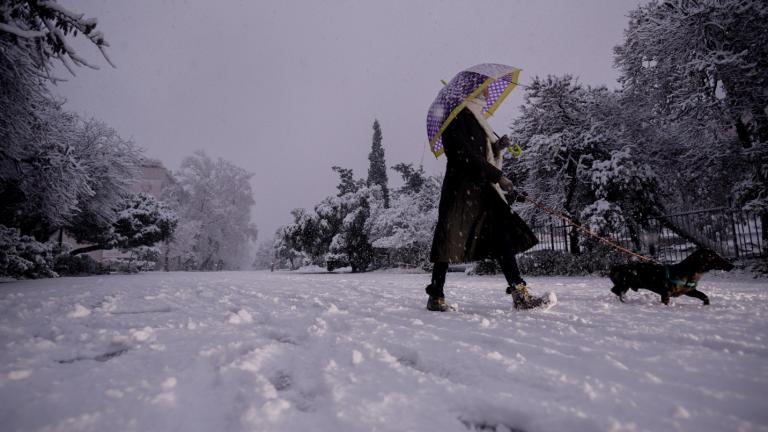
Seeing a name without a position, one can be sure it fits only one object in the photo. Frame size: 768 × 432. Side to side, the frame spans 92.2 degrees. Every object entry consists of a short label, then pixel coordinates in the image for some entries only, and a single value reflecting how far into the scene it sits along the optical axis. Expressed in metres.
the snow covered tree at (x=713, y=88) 8.77
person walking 3.28
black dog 3.20
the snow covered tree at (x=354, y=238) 17.22
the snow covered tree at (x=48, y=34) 4.93
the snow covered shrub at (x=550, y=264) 9.62
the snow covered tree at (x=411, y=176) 24.67
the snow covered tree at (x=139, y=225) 16.48
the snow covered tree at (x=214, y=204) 34.31
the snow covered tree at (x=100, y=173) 12.94
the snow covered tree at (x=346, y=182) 19.72
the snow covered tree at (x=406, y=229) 16.38
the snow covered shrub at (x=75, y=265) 13.26
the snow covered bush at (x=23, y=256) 8.02
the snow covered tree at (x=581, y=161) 9.95
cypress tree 30.66
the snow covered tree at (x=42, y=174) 7.64
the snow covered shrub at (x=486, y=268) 11.44
